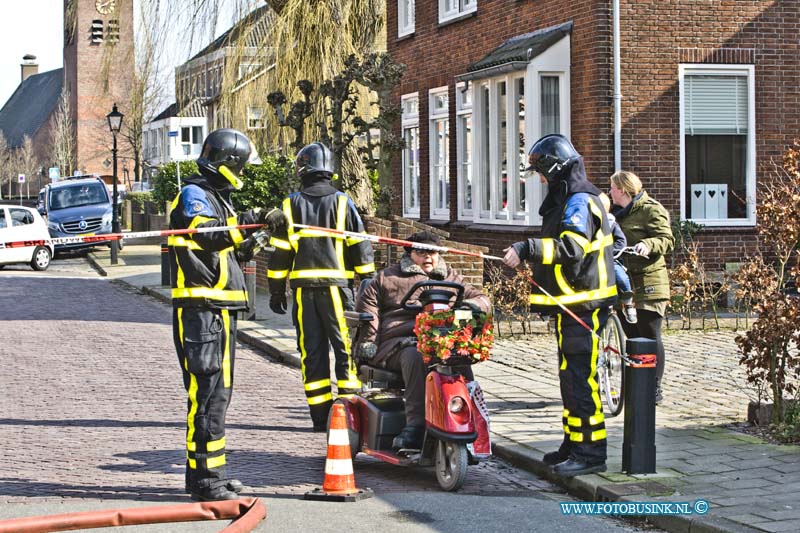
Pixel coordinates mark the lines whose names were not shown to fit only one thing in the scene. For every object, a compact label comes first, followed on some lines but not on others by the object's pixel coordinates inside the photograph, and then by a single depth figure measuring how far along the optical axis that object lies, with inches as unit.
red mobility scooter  291.6
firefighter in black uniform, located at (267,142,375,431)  362.3
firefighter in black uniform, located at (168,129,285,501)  279.7
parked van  1493.6
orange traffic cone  282.7
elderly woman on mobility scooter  326.0
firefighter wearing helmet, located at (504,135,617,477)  303.6
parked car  1243.2
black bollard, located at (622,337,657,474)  294.4
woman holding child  400.5
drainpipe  678.5
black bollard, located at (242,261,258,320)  671.1
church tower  3762.3
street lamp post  1300.4
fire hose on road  248.4
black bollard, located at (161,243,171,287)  952.9
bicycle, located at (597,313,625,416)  389.1
